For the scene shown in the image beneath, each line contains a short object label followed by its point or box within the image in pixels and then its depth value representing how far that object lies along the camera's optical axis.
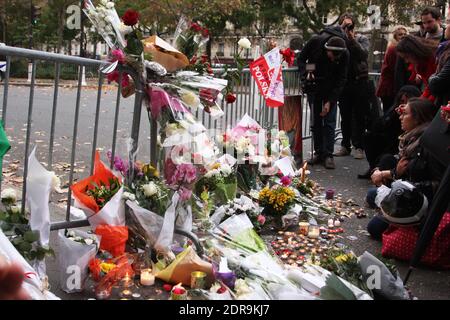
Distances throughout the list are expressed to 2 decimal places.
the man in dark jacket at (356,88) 7.78
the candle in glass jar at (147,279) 3.53
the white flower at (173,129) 3.86
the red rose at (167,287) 3.47
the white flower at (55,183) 3.32
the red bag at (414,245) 4.04
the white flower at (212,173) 4.61
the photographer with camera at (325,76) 7.27
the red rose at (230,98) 4.76
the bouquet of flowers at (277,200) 4.97
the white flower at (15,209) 3.29
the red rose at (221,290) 3.26
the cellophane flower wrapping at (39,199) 3.18
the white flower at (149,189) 3.64
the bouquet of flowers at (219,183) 4.59
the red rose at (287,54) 6.47
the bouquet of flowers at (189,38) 4.13
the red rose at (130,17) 3.62
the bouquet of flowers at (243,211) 4.56
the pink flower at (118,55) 3.71
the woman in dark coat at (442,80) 4.64
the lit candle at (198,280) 3.35
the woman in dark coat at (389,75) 7.45
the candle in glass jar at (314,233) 4.77
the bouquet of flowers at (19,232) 3.11
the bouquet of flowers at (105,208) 3.42
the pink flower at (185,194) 3.86
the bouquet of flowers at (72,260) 3.41
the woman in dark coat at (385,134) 6.40
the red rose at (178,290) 3.18
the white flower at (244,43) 4.90
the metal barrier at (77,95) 3.27
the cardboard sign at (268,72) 6.11
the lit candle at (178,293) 3.13
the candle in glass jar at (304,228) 4.89
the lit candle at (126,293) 3.43
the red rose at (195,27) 4.11
